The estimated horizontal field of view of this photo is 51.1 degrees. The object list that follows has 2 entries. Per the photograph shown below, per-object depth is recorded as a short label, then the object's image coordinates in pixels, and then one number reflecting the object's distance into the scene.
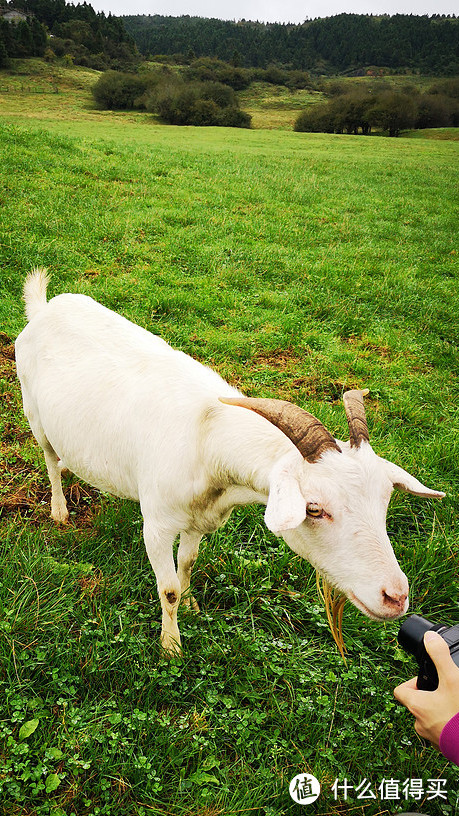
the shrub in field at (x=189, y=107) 47.06
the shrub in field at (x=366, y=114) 52.81
